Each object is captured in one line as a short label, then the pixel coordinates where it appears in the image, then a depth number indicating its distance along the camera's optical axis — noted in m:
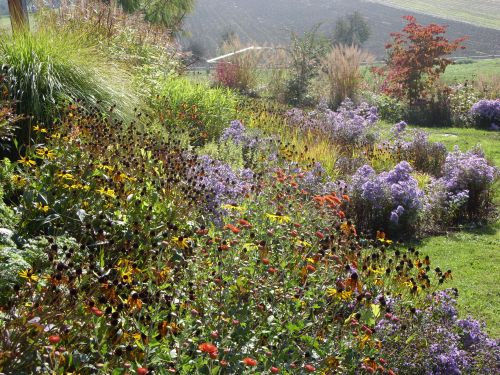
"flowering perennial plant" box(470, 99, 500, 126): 12.64
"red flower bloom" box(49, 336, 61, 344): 1.99
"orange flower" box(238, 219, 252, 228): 3.28
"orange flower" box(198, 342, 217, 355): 2.04
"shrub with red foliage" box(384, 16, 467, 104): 13.77
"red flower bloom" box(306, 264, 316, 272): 2.99
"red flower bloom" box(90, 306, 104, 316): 2.27
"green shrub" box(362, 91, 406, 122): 13.30
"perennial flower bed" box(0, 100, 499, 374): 2.49
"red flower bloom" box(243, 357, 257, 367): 2.12
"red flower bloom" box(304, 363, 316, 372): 2.35
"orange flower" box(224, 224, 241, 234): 3.17
